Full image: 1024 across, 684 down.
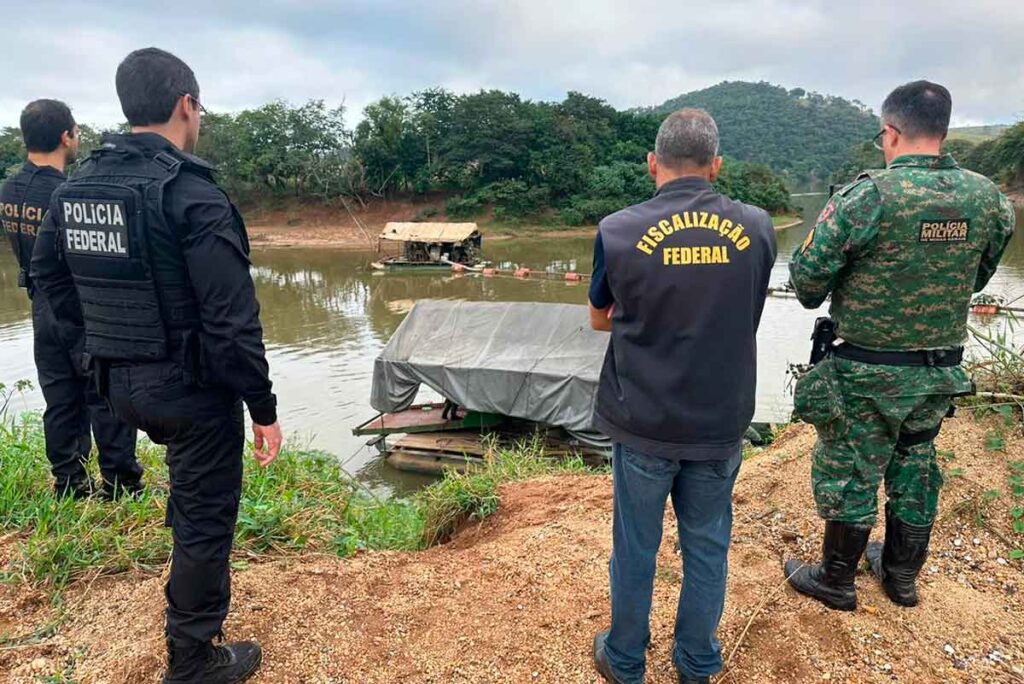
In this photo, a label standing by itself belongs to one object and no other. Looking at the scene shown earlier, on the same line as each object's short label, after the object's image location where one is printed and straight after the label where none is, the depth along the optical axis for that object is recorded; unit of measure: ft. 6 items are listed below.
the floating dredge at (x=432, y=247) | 79.82
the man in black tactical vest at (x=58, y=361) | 10.34
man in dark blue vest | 5.97
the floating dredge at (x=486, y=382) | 24.43
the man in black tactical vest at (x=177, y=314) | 6.22
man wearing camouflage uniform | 7.46
